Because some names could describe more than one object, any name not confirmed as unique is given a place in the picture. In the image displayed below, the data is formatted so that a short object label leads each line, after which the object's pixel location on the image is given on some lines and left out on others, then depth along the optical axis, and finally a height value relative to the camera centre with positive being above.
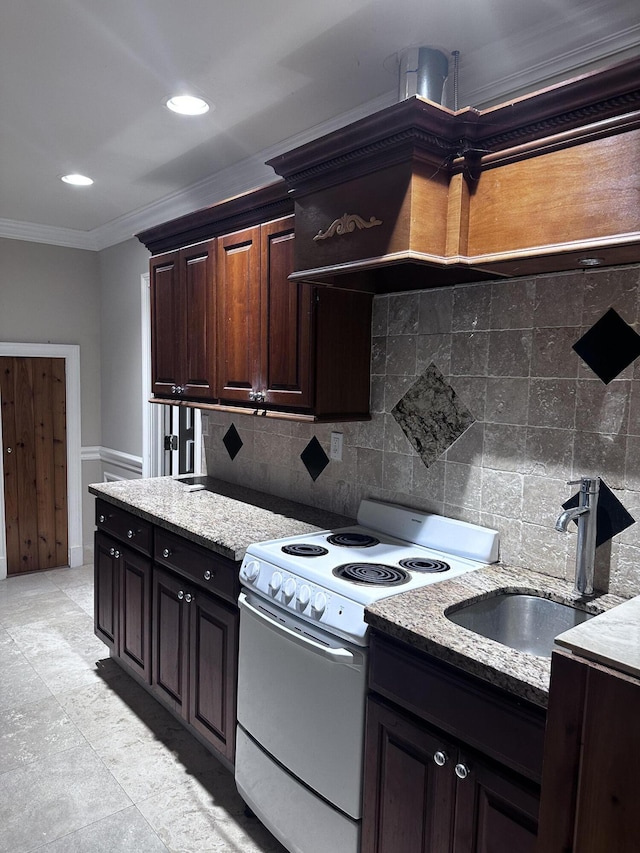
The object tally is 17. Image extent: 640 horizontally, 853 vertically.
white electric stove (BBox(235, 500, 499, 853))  1.68 -0.84
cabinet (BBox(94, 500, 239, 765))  2.24 -1.04
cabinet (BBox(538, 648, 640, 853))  0.81 -0.52
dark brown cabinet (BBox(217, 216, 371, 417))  2.33 +0.15
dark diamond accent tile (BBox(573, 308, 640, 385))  1.70 +0.10
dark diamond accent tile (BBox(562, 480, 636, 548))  1.73 -0.38
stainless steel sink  1.73 -0.69
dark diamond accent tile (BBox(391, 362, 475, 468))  2.17 -0.14
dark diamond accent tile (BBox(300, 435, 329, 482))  2.75 -0.39
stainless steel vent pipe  1.95 +0.96
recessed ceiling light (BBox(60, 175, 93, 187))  3.40 +1.03
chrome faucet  1.70 -0.41
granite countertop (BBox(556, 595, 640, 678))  0.84 -0.38
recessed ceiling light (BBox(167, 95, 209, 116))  2.37 +1.03
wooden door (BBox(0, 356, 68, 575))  4.56 -0.73
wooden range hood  1.41 +0.51
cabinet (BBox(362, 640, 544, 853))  1.29 -0.90
